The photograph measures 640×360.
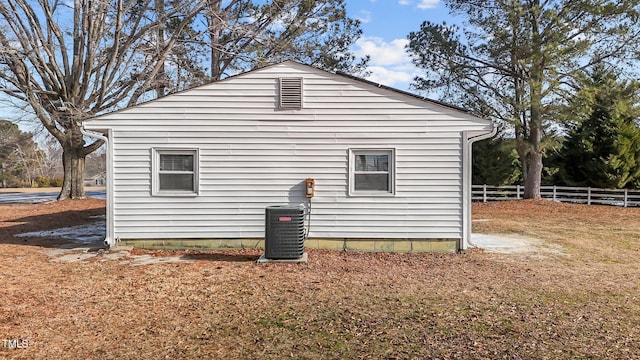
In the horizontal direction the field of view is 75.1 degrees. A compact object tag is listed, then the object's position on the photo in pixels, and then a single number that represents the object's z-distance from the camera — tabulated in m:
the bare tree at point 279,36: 17.73
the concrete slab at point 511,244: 8.39
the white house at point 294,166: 7.88
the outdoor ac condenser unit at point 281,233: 6.86
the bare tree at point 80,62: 15.38
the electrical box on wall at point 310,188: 7.75
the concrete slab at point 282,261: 6.81
